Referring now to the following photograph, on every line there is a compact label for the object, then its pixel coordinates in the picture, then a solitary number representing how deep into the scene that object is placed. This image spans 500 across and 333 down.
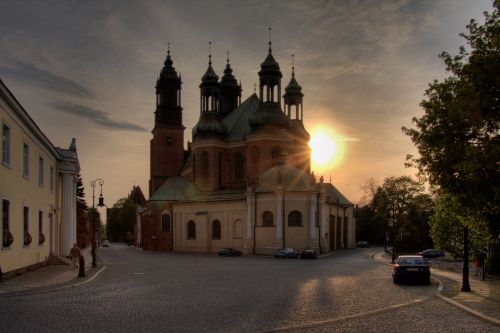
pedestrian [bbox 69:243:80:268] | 29.27
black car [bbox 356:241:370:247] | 92.12
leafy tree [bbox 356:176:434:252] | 81.23
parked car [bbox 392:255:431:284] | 24.03
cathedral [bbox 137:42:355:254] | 59.47
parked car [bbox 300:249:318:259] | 51.50
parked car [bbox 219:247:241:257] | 57.47
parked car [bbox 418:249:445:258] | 61.69
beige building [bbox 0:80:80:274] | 22.98
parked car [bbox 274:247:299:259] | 52.62
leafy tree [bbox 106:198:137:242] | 132.00
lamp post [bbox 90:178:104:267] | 36.68
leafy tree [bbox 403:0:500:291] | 16.62
